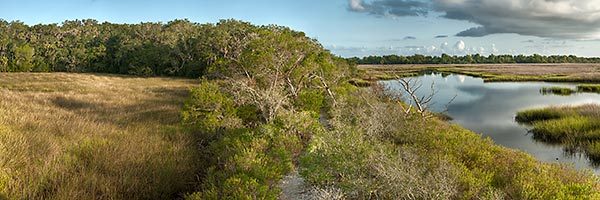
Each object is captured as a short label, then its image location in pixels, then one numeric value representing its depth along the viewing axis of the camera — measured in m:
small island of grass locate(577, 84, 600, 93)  49.97
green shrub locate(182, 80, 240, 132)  17.81
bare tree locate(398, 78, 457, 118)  19.93
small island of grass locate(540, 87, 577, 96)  46.93
